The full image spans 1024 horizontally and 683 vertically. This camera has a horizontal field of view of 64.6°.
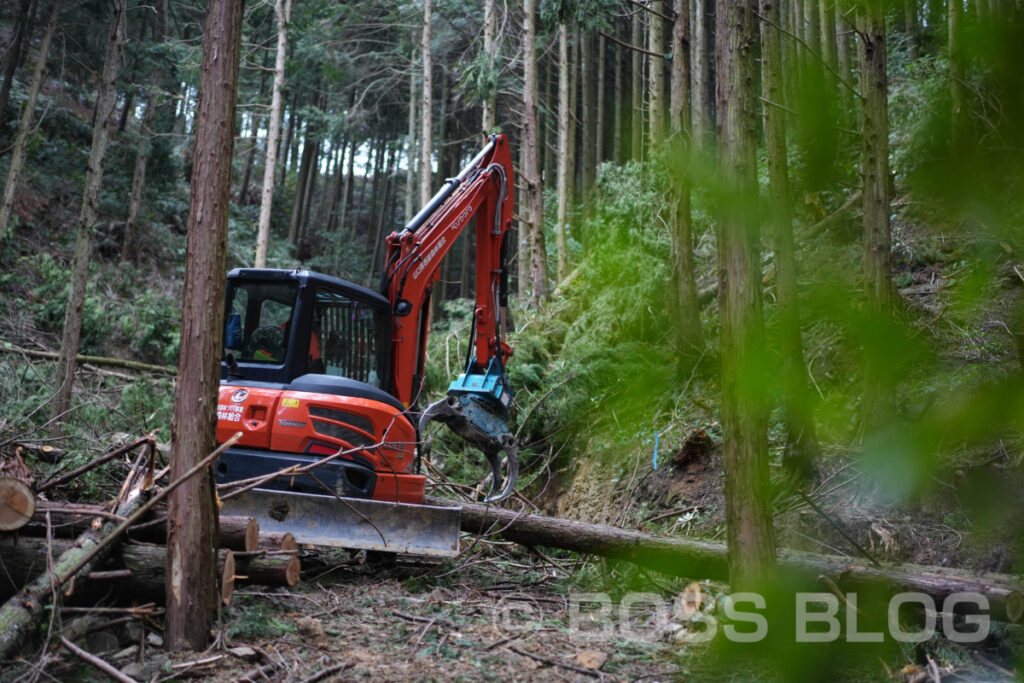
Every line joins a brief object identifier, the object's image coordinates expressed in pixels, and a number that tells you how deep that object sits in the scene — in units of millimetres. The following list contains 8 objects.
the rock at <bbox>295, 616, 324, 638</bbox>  5250
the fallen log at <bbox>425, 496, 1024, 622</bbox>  3803
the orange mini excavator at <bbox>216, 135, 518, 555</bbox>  6668
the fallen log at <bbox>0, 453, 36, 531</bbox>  5027
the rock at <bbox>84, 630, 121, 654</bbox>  4789
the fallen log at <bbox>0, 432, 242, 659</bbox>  4367
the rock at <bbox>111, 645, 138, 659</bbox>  4672
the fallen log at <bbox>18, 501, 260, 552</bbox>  5242
